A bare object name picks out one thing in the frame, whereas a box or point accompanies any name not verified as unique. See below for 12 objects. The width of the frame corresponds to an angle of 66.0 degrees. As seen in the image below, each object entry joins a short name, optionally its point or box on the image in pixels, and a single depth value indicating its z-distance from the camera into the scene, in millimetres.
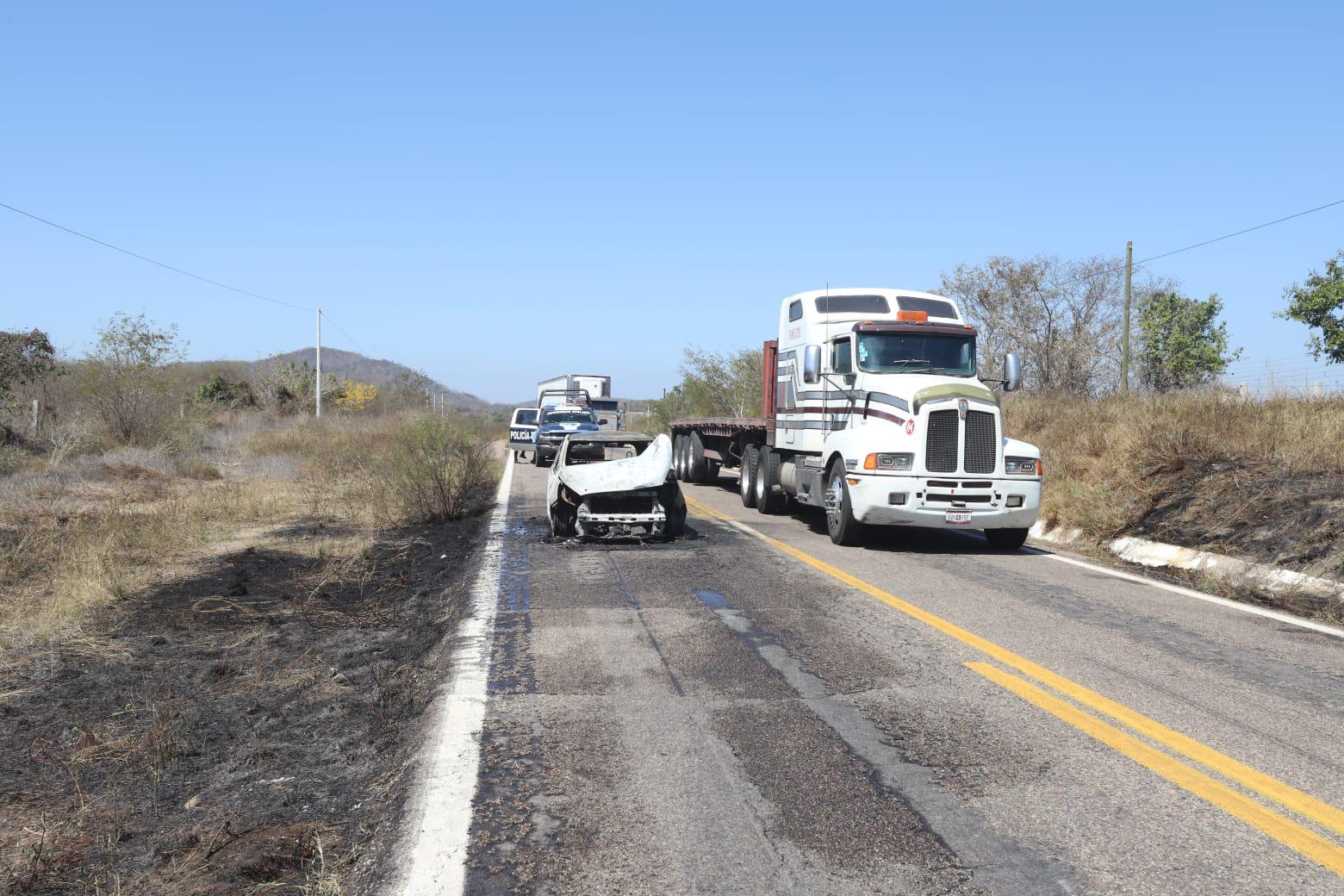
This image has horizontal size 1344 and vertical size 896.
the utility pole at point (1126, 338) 27406
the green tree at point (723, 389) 45562
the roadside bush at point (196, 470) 23672
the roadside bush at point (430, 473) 16359
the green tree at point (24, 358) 27672
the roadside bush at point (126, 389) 30156
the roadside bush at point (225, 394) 52938
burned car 12852
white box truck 51094
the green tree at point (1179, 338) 42516
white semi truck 12469
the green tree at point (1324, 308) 32181
